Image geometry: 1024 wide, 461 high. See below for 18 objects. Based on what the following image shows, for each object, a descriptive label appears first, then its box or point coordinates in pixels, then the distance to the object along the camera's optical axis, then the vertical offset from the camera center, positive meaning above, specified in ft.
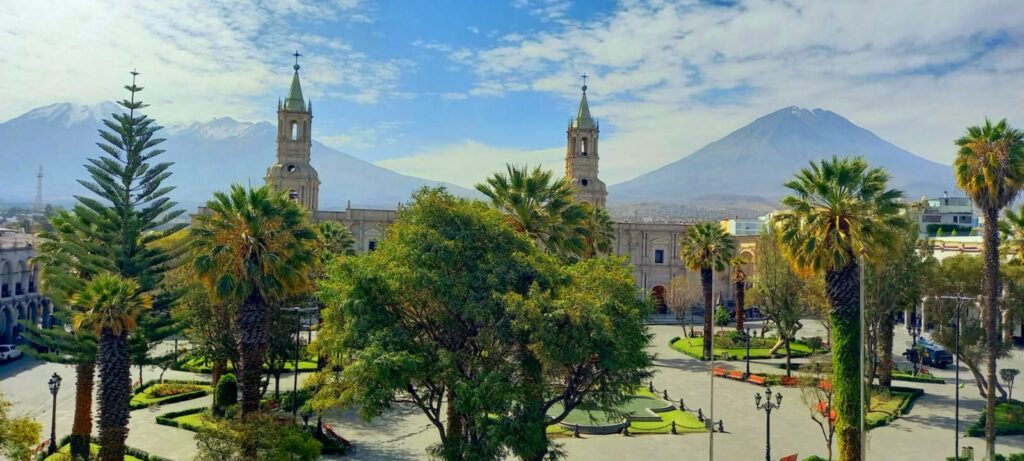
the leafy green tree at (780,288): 128.06 -0.84
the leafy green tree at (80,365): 72.54 -10.38
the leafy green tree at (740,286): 162.61 -0.86
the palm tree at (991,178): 73.20 +10.98
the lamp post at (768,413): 74.82 -13.20
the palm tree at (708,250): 147.84 +6.12
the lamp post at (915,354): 130.09 -11.40
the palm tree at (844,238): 63.10 +4.01
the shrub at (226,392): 88.38 -14.98
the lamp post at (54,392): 74.23 -13.23
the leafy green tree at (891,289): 96.48 -0.27
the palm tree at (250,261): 65.82 +0.44
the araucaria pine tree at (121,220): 75.00 +4.19
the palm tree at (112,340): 61.31 -6.59
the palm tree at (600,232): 100.96 +8.00
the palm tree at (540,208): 79.51 +7.21
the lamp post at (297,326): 87.77 -6.87
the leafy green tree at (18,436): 55.88 -13.31
